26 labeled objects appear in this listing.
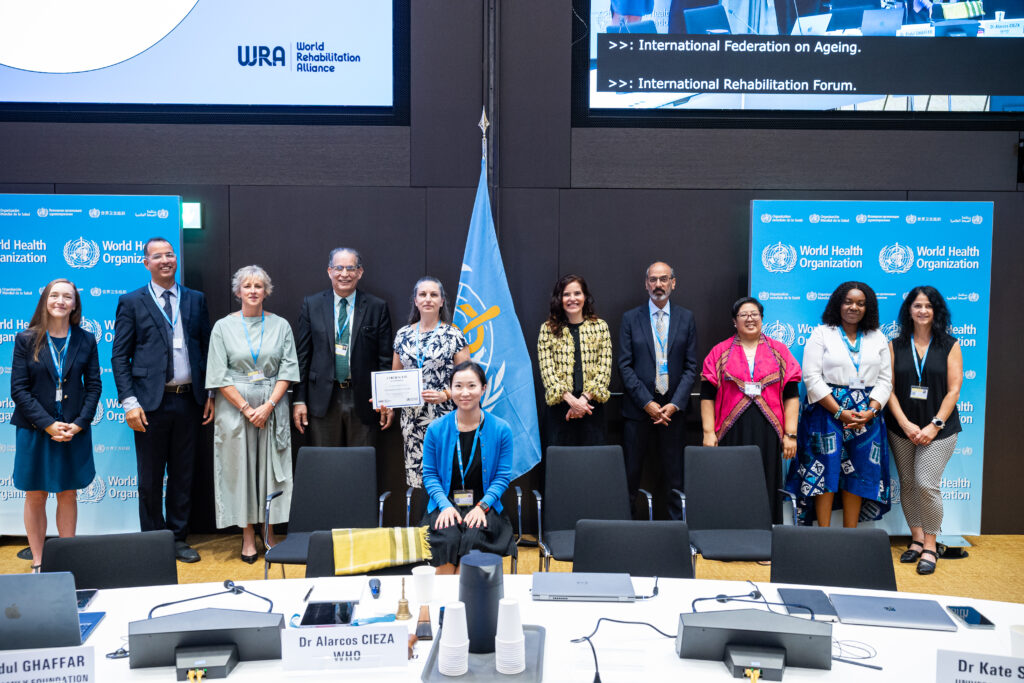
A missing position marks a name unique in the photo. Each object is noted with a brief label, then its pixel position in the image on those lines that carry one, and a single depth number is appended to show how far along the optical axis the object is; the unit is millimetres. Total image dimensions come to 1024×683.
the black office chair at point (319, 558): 2801
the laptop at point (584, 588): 2348
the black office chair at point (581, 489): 3832
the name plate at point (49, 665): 1745
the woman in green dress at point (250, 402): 4551
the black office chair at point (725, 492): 3875
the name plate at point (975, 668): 1723
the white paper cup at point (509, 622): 1846
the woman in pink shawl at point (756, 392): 4664
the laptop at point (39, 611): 1818
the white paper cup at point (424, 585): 2129
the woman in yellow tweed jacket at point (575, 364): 4797
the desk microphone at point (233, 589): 2377
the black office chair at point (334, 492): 3744
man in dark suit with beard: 4848
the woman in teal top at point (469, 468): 3377
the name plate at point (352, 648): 1903
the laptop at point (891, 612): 2180
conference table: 1919
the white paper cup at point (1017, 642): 1773
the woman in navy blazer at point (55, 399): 4195
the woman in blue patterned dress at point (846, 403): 4664
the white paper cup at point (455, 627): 1835
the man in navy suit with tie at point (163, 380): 4543
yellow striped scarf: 2660
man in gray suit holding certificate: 4742
